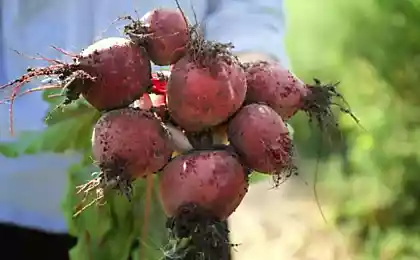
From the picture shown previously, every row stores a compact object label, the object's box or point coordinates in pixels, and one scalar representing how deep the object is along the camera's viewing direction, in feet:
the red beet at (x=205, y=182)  2.22
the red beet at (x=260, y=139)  2.25
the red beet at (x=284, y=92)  2.33
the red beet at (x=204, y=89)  2.24
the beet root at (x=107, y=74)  2.23
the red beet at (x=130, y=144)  2.21
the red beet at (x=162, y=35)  2.28
